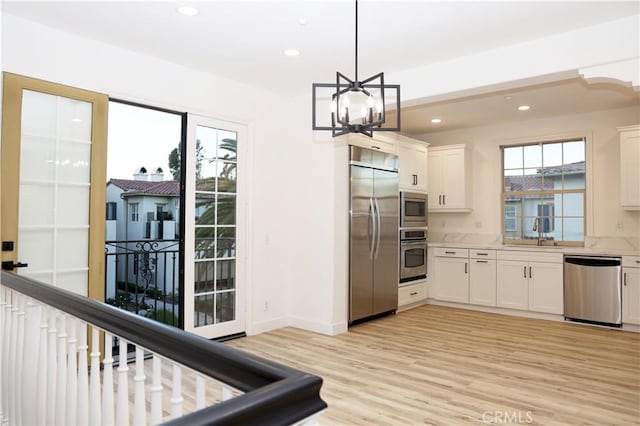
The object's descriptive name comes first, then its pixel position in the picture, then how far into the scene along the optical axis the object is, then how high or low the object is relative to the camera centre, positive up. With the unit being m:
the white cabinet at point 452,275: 6.12 -0.76
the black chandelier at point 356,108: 2.38 +0.64
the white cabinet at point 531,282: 5.36 -0.76
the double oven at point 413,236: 5.87 -0.21
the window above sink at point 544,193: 5.89 +0.42
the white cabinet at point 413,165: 5.98 +0.81
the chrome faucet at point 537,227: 6.17 -0.06
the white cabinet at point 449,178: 6.43 +0.66
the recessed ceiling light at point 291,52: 3.67 +1.46
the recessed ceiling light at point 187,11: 2.93 +1.45
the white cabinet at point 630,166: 5.09 +0.68
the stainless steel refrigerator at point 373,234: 4.98 -0.15
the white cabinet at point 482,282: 5.86 -0.82
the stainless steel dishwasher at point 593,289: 4.95 -0.78
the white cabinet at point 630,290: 4.85 -0.75
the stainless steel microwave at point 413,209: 5.90 +0.17
